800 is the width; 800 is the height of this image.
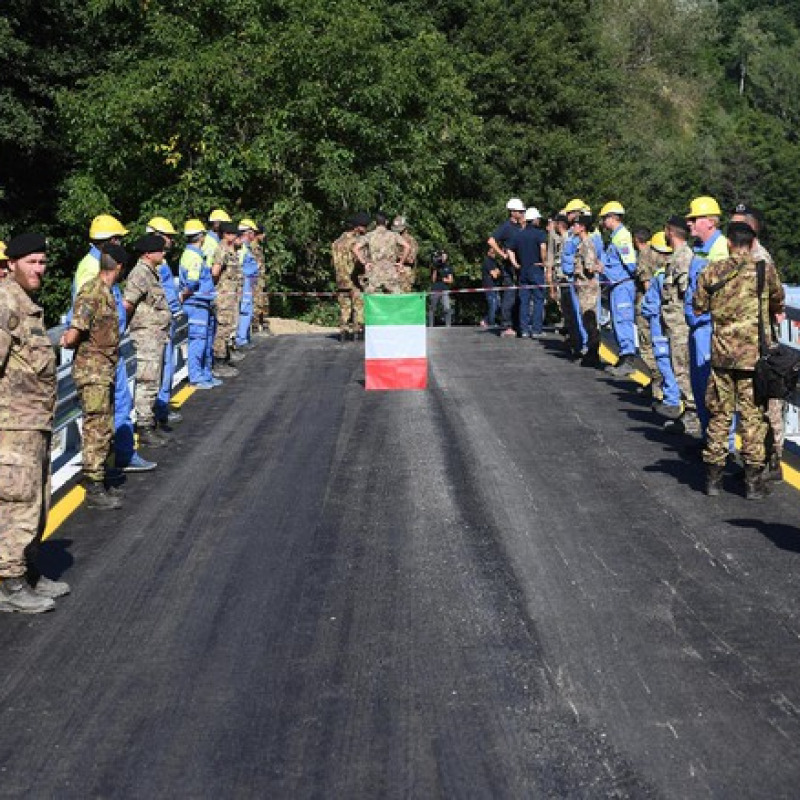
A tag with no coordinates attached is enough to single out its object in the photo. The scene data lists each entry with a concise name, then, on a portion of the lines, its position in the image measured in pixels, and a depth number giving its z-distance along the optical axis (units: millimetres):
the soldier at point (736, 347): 11359
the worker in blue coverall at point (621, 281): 18344
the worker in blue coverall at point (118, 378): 12219
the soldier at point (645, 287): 16344
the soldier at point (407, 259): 22875
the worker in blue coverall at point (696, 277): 12547
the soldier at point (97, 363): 11523
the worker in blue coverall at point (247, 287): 23188
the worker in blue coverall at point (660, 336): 15359
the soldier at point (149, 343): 14055
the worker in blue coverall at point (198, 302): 17125
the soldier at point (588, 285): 19438
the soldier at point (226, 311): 19672
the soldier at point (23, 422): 8648
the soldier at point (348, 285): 23781
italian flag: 17609
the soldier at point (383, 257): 22609
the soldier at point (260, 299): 24859
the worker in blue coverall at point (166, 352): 14992
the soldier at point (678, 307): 14268
